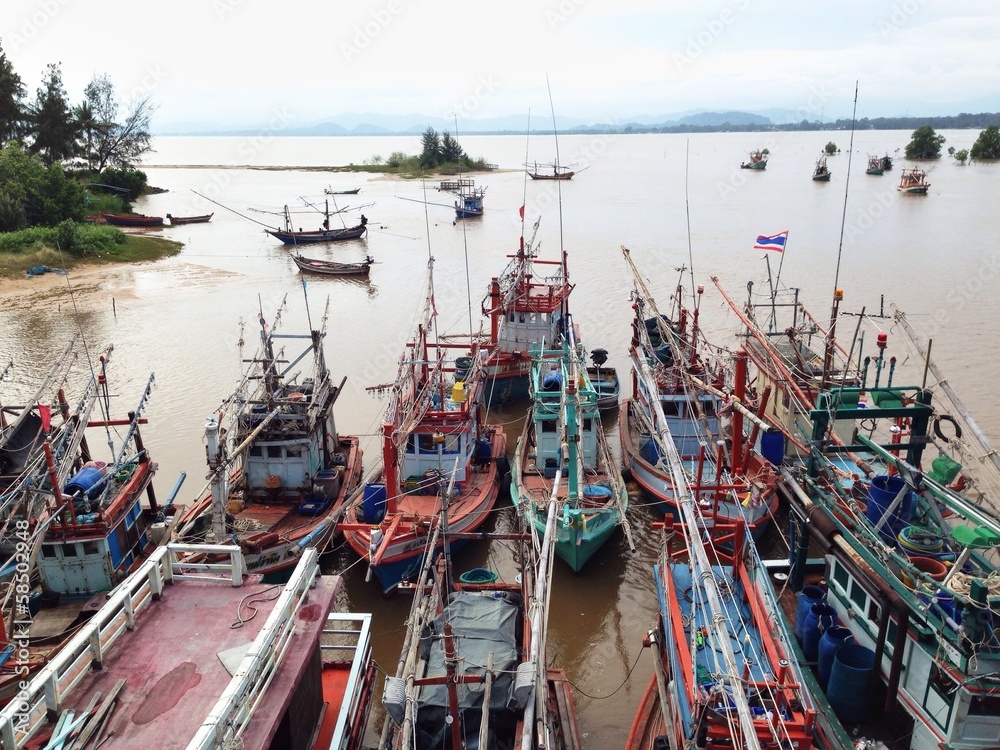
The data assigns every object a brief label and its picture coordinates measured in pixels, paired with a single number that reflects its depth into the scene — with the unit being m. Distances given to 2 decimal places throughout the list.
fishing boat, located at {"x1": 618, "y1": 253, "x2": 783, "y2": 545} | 15.45
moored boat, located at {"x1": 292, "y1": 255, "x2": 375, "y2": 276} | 46.00
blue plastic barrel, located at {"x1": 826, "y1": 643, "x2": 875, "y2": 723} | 9.49
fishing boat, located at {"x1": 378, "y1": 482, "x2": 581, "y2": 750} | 8.81
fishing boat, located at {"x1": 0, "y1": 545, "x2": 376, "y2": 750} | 6.26
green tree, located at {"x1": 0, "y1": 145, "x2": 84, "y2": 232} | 44.91
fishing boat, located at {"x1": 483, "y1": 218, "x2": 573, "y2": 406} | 25.11
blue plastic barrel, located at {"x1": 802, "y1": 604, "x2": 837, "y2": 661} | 10.64
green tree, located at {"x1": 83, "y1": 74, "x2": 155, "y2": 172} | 69.21
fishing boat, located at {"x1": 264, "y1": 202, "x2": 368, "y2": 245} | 55.43
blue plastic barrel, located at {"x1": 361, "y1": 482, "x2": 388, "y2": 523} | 16.16
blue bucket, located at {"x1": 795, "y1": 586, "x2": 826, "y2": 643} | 10.82
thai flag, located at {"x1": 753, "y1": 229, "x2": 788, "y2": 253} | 18.04
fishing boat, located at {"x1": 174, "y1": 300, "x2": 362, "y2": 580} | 15.01
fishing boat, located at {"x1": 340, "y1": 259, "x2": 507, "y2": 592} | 15.12
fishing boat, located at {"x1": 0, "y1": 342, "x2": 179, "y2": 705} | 12.01
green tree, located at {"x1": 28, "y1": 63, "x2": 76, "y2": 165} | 61.69
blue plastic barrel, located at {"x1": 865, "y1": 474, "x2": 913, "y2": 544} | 10.03
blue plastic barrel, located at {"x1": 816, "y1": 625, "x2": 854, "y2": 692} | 10.11
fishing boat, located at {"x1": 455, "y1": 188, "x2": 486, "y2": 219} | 64.88
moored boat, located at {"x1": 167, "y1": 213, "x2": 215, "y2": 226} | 62.69
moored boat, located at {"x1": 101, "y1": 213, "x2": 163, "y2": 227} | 57.16
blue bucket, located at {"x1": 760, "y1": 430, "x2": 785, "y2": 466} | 15.74
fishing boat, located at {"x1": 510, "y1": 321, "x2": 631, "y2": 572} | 15.38
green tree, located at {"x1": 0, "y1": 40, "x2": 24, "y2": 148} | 58.22
